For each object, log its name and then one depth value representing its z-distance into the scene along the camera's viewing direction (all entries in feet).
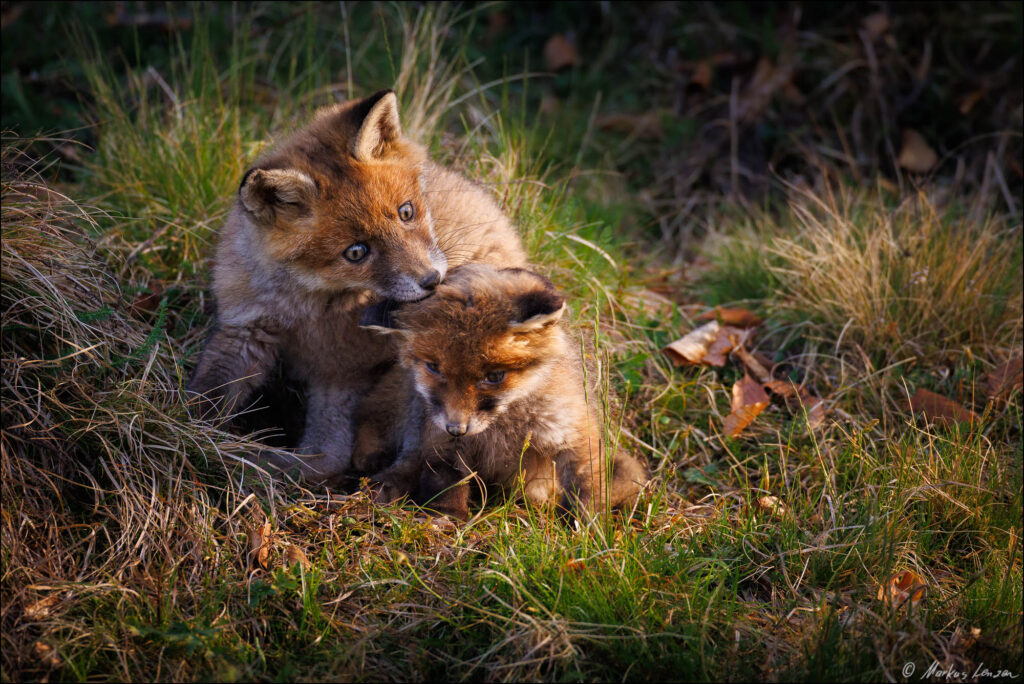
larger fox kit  25.14
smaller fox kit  22.98
